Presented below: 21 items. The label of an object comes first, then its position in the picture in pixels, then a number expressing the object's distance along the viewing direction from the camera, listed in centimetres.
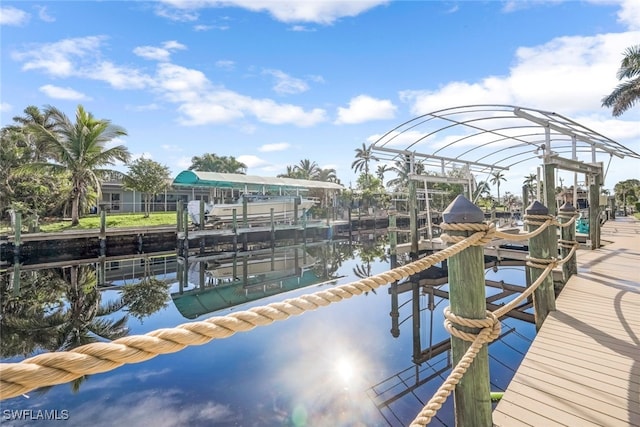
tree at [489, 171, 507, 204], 4941
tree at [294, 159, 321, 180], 4456
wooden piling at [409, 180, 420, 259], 959
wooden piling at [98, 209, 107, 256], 1305
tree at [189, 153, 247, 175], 3719
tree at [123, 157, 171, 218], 2159
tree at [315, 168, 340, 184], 4562
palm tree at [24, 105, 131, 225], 1602
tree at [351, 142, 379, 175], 4366
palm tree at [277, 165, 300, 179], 3953
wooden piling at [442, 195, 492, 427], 129
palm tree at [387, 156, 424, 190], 3272
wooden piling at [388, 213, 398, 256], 1010
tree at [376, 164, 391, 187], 4834
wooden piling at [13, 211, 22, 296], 1122
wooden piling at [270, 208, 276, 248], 1647
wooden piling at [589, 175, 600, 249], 679
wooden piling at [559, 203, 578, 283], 389
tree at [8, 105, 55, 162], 1994
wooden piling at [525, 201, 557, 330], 273
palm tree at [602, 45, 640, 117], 1493
